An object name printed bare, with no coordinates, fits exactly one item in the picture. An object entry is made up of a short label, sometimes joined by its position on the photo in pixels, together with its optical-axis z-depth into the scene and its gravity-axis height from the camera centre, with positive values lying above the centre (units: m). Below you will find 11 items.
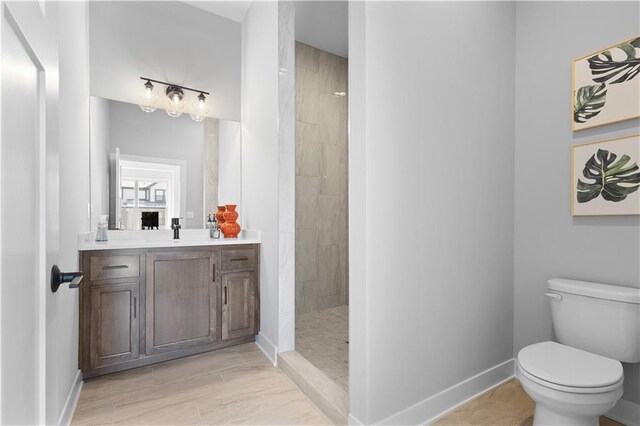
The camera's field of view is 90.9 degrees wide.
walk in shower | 3.34 +0.25
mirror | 2.48 +0.38
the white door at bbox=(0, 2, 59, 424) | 0.55 +0.02
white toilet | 1.27 -0.68
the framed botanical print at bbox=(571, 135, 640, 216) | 1.62 +0.19
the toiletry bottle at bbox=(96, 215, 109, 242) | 2.31 -0.14
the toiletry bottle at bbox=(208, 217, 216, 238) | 2.77 -0.15
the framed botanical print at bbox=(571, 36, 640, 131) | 1.62 +0.68
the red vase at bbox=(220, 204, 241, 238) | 2.75 -0.12
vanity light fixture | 2.66 +0.97
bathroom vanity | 2.02 -0.64
